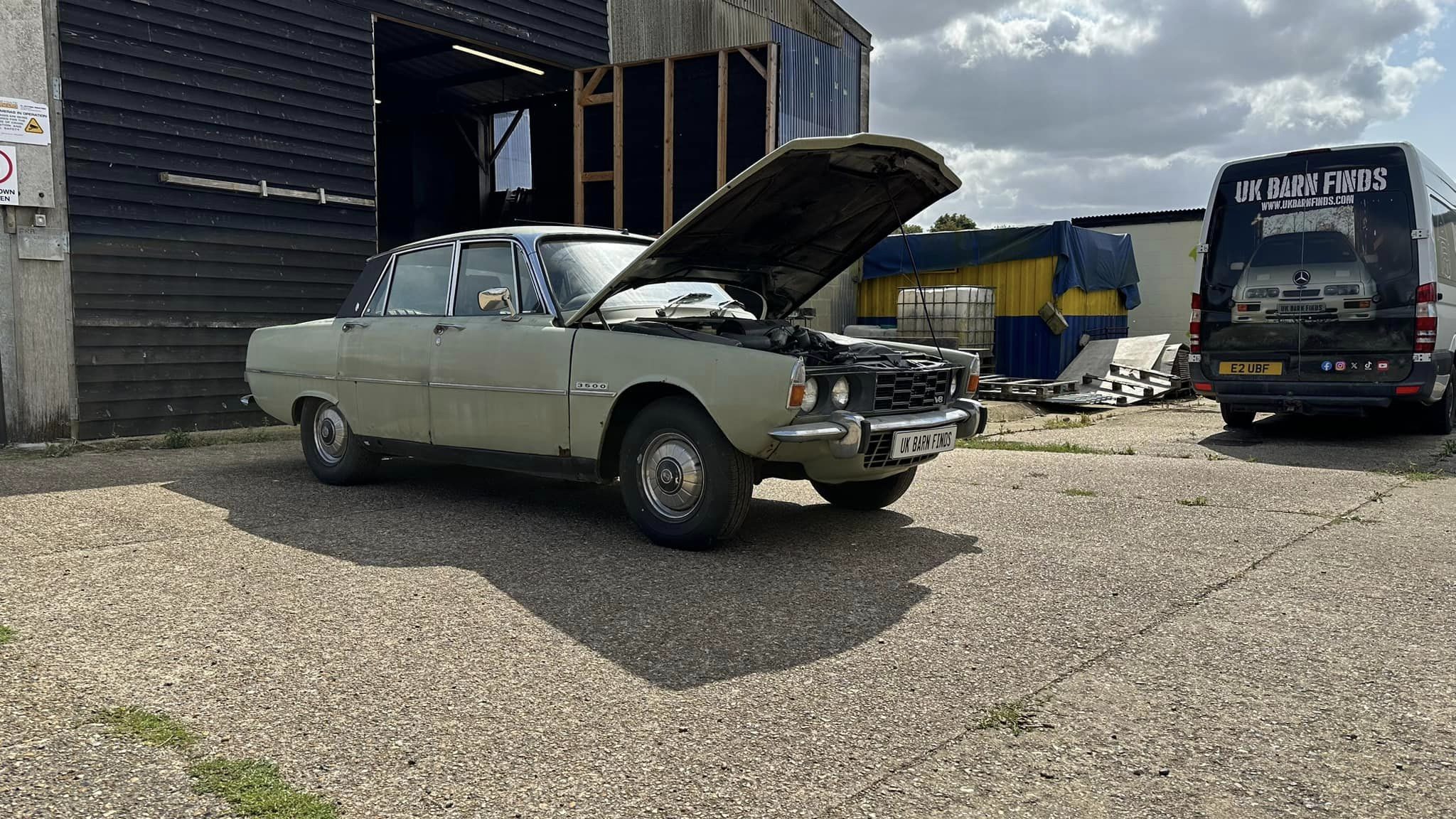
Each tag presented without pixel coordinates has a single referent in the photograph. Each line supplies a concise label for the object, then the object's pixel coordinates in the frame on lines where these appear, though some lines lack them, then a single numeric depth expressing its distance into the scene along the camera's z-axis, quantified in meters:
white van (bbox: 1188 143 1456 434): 9.02
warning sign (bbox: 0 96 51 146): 8.75
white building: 21.41
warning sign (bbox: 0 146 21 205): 8.73
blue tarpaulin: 15.70
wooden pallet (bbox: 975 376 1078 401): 13.48
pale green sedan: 4.74
